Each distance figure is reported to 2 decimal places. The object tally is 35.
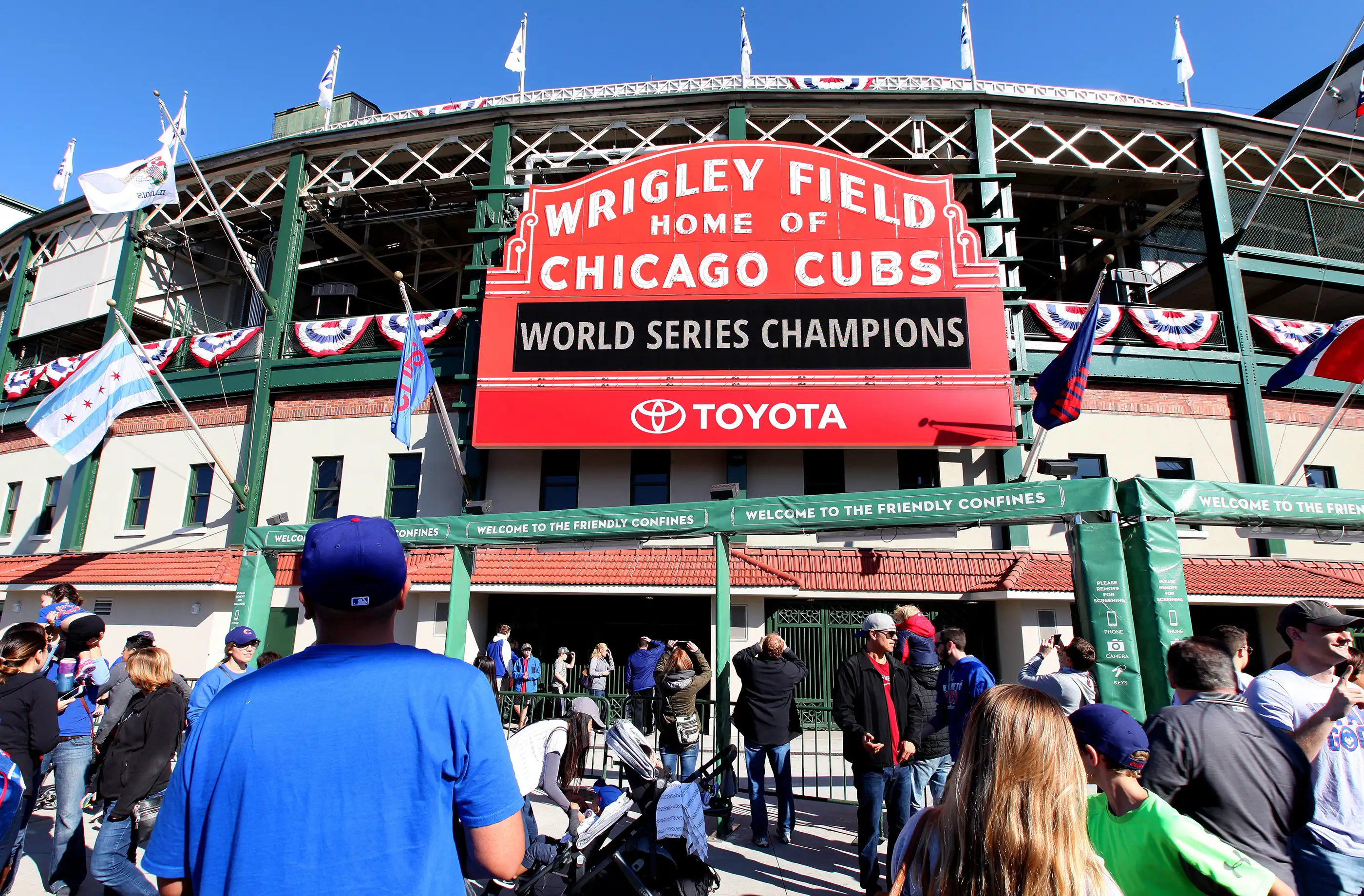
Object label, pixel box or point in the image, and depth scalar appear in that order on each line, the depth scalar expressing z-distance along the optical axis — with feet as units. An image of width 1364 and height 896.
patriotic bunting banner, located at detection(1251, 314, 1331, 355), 55.67
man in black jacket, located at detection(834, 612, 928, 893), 20.65
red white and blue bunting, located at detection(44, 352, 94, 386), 69.10
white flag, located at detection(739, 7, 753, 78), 64.69
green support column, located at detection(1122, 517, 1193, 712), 24.48
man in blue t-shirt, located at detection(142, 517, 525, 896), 5.37
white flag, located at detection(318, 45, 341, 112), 69.26
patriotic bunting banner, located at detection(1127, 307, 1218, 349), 54.54
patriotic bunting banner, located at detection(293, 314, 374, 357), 59.98
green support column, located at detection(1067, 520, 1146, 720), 24.04
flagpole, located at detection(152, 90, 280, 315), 51.55
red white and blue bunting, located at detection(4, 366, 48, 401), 73.00
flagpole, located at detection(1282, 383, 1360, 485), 43.80
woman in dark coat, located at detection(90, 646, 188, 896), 15.67
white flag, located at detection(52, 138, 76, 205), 94.99
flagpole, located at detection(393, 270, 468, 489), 47.01
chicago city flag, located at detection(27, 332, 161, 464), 50.14
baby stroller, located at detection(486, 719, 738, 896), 16.83
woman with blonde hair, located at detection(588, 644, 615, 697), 49.85
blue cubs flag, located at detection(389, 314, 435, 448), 44.98
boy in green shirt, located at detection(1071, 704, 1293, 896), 7.92
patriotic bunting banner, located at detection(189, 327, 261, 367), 62.90
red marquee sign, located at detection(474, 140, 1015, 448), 49.26
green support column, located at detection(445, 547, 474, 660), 35.32
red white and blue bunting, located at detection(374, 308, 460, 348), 57.88
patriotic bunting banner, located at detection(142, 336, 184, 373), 66.18
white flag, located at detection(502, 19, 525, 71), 68.85
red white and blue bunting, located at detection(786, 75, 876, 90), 65.46
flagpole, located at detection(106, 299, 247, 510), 52.39
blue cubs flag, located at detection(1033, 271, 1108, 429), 41.55
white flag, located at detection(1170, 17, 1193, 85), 65.87
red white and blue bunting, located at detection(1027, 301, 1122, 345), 53.21
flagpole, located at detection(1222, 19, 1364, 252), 46.55
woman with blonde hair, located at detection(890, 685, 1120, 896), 6.40
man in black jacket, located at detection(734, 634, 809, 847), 24.94
